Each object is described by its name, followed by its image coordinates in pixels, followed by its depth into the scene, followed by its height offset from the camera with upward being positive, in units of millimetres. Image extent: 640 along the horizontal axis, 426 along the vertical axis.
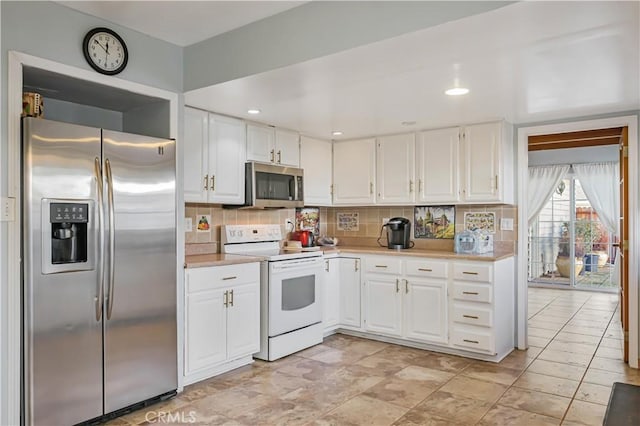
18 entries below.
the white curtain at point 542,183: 7949 +504
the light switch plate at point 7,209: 2291 +20
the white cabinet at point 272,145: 4172 +640
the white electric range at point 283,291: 3844 -683
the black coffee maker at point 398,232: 4734 -202
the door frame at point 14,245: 2322 -163
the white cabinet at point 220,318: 3277 -795
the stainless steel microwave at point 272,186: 4102 +250
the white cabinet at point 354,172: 4934 +445
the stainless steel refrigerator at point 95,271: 2385 -330
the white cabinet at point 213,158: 3621 +451
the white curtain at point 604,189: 7461 +382
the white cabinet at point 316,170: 4836 +464
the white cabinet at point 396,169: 4645 +445
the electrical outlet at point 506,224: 4383 -110
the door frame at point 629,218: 3742 +32
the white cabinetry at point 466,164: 4137 +449
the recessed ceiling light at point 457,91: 3084 +826
